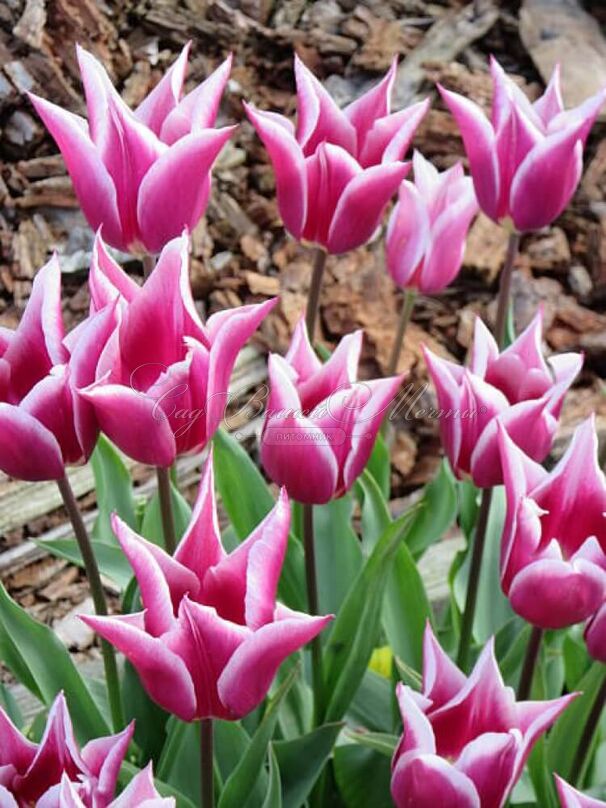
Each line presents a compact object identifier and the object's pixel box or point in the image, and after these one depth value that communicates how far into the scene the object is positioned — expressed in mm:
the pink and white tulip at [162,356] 704
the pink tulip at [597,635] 753
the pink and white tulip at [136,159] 814
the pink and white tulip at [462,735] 649
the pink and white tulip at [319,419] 786
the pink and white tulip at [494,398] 824
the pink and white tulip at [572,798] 608
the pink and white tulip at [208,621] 640
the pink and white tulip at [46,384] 699
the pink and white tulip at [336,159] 902
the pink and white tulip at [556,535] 726
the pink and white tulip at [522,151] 953
